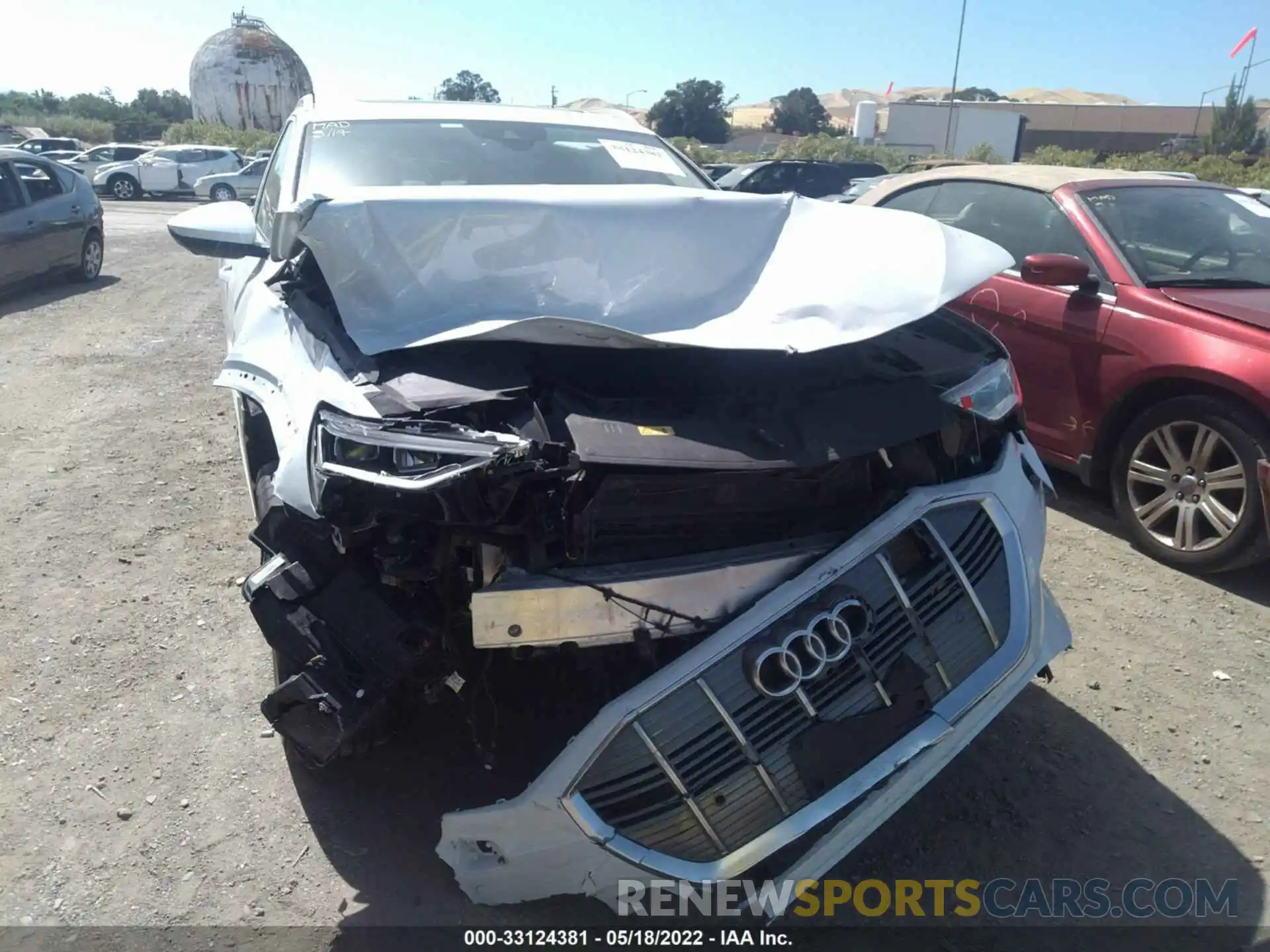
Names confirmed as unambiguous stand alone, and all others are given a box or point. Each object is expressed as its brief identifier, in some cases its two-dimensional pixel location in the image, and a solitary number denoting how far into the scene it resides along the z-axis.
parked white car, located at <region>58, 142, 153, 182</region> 27.86
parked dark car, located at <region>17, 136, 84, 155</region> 27.55
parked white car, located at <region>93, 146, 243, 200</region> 26.56
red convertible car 3.82
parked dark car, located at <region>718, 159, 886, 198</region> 14.65
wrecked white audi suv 1.97
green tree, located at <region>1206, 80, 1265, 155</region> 41.47
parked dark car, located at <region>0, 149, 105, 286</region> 9.36
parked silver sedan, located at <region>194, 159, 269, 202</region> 25.23
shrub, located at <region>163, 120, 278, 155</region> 41.53
